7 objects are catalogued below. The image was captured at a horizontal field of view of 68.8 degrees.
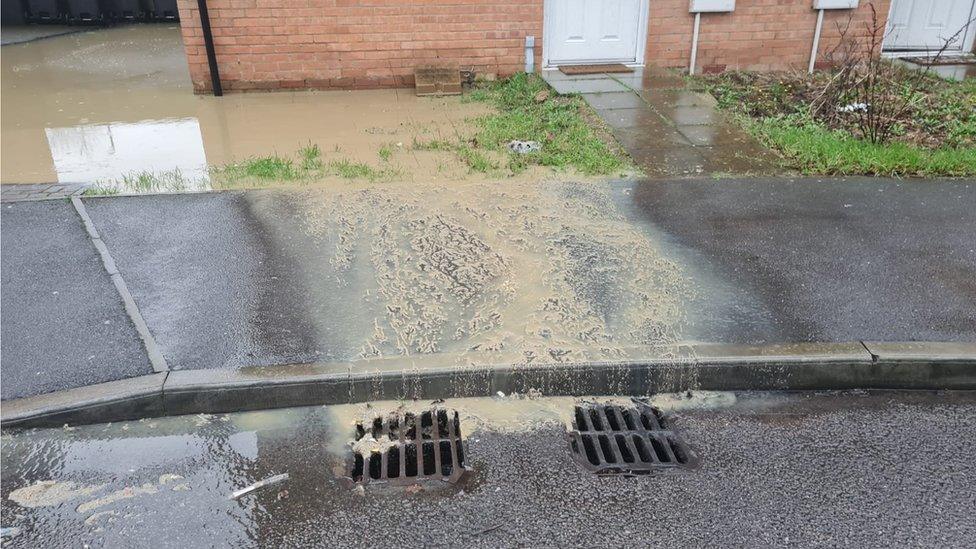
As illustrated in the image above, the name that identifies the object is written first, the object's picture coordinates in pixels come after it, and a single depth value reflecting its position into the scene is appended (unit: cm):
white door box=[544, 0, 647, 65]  941
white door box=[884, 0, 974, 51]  1021
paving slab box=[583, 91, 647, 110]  809
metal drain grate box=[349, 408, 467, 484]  312
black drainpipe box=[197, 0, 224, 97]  848
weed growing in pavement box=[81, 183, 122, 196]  585
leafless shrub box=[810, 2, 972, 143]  691
